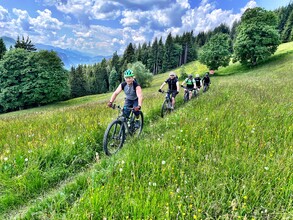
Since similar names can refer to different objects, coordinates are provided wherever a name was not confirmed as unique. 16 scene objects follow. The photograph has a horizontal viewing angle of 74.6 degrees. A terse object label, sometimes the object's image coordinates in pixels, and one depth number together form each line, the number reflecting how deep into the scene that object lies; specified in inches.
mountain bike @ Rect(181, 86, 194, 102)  559.2
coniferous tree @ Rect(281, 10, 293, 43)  2928.2
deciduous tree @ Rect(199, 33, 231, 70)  1959.4
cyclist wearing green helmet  263.0
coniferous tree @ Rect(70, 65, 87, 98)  3063.5
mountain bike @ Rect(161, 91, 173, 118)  417.1
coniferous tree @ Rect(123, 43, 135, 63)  3503.9
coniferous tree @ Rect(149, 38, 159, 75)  3737.7
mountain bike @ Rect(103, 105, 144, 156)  227.3
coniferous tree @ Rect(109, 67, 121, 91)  3359.5
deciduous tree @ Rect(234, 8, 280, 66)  1604.3
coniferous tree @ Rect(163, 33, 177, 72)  3659.0
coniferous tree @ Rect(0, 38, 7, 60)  1761.0
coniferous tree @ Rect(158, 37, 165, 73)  3744.1
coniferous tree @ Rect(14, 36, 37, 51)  1911.7
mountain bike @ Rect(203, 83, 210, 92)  749.6
